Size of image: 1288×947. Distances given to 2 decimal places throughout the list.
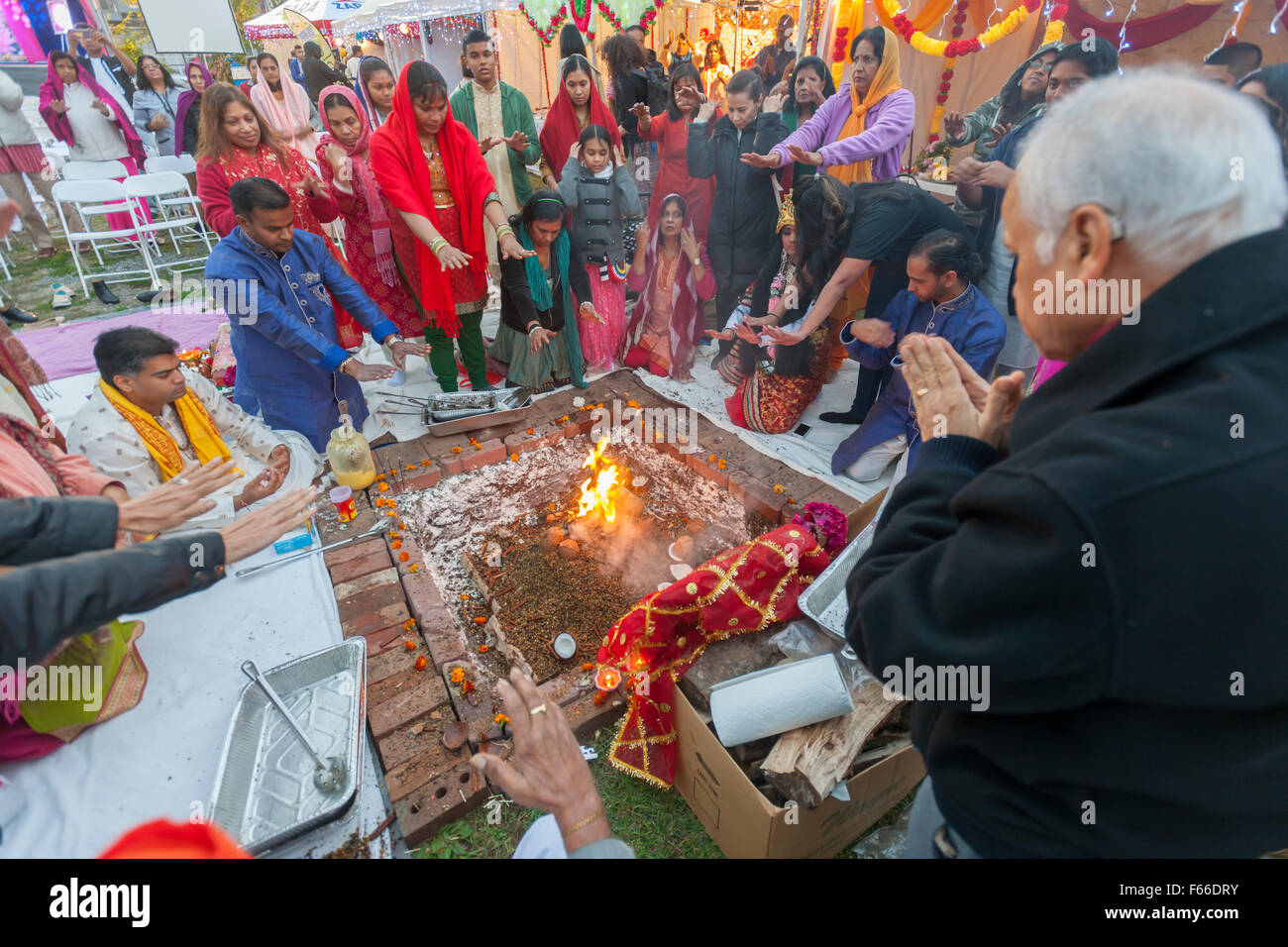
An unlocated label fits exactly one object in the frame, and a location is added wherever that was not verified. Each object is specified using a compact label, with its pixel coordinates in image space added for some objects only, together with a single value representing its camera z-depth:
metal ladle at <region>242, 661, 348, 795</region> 2.13
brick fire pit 2.35
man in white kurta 2.99
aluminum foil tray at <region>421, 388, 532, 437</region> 4.35
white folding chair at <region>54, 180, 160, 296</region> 7.22
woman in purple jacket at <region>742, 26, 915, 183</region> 4.67
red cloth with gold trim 2.35
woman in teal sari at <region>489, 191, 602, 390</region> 4.70
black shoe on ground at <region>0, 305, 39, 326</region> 6.41
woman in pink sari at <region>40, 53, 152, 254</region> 8.34
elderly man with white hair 0.79
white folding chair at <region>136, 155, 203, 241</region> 8.86
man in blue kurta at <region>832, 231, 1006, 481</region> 3.42
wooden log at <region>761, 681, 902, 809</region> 1.83
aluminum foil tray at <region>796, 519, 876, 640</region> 2.43
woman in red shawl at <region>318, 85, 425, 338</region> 4.90
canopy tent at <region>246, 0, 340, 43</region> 9.21
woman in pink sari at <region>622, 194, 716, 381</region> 5.25
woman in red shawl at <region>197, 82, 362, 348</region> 4.29
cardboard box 1.90
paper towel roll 1.97
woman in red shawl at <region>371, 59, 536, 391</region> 4.18
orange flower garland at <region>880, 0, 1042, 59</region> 7.36
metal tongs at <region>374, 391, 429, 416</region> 4.87
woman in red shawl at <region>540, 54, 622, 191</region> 5.17
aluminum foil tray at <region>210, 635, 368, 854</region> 2.07
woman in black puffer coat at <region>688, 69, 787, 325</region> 4.95
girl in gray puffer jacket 5.03
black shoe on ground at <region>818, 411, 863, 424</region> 4.68
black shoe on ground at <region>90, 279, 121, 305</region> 7.27
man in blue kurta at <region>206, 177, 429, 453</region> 3.62
